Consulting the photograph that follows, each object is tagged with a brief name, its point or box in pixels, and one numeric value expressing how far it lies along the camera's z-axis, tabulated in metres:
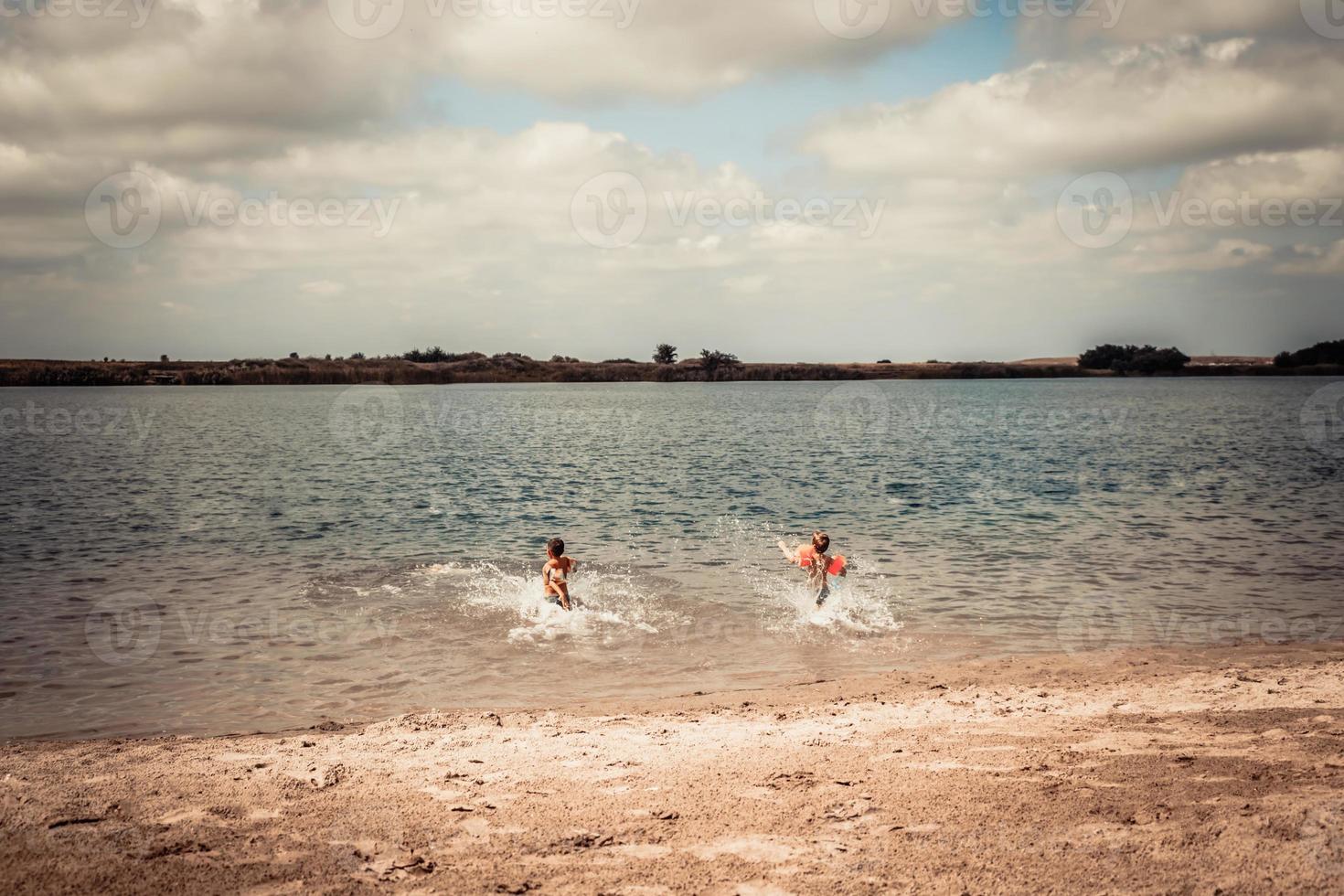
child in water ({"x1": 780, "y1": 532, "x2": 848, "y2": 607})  17.83
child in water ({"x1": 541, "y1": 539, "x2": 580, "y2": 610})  17.83
